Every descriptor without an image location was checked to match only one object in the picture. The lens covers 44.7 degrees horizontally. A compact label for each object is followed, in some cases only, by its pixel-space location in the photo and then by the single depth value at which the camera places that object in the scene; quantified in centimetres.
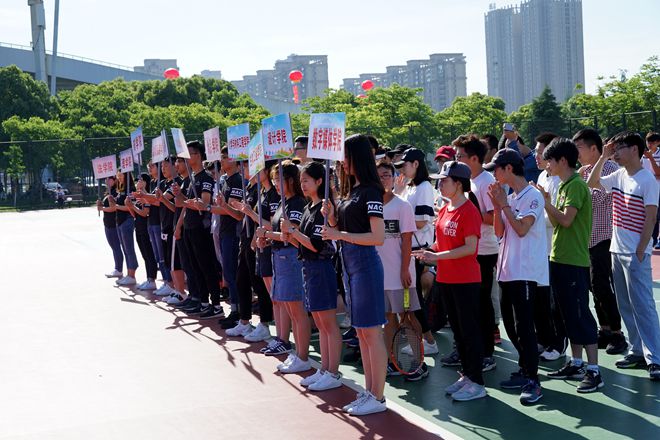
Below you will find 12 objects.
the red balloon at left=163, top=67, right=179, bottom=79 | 6066
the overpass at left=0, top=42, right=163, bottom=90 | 6116
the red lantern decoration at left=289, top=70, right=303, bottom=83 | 5611
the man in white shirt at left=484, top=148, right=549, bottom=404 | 606
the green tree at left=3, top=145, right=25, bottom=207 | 3594
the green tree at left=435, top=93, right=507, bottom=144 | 6397
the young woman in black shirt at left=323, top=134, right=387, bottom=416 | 570
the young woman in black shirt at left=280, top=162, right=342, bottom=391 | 641
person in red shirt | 607
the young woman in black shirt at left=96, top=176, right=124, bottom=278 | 1349
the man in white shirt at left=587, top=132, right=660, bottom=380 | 653
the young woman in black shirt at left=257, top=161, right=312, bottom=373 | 720
